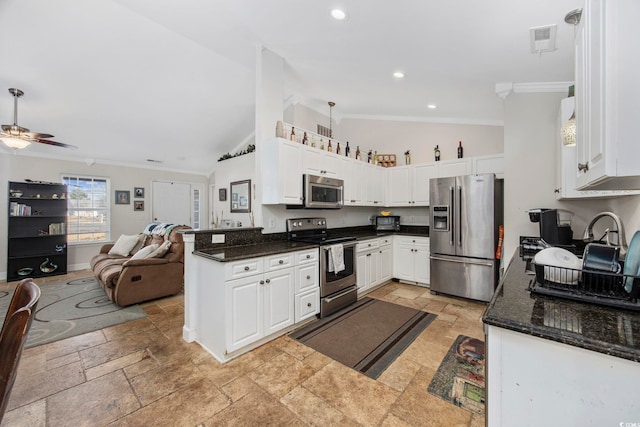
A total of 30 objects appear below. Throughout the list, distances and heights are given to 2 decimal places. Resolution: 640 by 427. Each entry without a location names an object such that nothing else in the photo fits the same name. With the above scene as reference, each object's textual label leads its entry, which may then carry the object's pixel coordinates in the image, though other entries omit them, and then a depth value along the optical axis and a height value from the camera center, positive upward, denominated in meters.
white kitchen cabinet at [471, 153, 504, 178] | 3.77 +0.70
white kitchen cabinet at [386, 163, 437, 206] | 4.41 +0.50
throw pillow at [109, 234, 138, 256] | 4.95 -0.63
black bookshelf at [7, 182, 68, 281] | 4.88 -0.34
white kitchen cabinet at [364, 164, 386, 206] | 4.47 +0.49
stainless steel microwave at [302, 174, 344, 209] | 3.32 +0.28
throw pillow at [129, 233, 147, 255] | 5.09 -0.62
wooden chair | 0.74 -0.38
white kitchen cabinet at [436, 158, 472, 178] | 4.04 +0.71
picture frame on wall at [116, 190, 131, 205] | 6.27 +0.39
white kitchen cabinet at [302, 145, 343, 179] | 3.39 +0.69
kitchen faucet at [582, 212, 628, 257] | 1.39 -0.14
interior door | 6.87 +0.29
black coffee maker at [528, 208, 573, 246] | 2.25 -0.17
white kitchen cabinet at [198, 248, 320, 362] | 2.25 -0.84
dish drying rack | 1.00 -0.32
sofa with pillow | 3.52 -0.85
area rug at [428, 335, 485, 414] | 1.78 -1.29
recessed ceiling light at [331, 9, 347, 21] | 2.21 +1.72
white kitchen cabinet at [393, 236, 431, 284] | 4.23 -0.80
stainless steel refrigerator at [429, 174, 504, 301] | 3.51 -0.32
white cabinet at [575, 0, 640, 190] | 0.78 +0.38
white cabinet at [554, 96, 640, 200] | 2.21 +0.40
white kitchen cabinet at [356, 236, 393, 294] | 3.80 -0.79
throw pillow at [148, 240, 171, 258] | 3.96 -0.59
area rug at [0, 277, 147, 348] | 2.83 -1.29
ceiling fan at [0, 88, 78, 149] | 3.23 +1.00
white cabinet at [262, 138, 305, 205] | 3.05 +0.49
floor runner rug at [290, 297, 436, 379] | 2.29 -1.29
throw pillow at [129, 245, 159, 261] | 3.92 -0.61
